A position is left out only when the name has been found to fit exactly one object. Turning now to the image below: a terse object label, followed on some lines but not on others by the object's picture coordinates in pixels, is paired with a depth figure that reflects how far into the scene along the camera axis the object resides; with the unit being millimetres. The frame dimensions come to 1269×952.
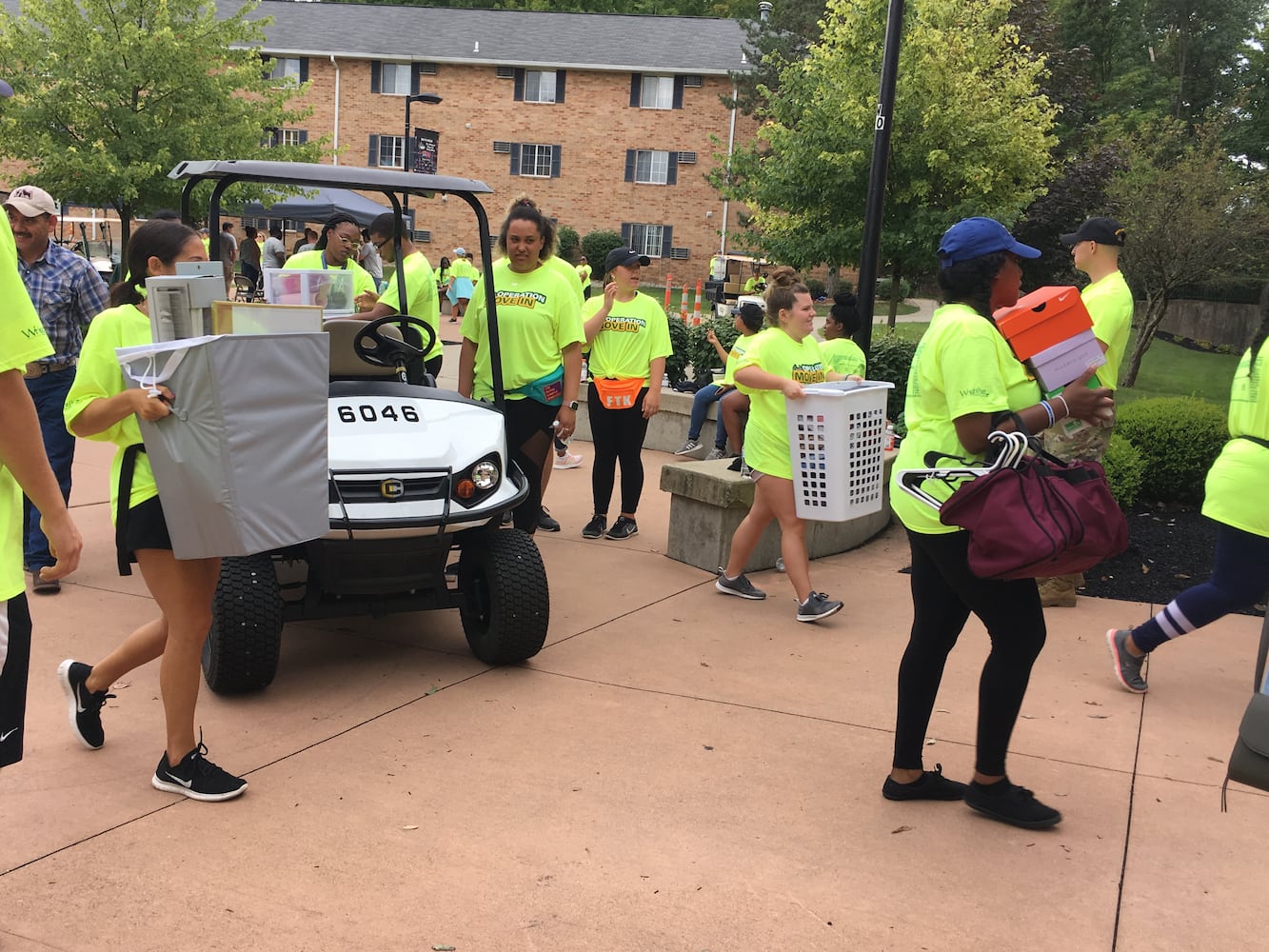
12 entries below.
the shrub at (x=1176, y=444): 8344
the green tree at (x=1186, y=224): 18094
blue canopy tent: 22250
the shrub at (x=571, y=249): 12006
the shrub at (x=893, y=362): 9883
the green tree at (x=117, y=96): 21594
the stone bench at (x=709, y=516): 7207
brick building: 41906
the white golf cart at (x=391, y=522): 4641
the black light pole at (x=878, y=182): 8141
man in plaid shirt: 6129
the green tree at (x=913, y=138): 21750
